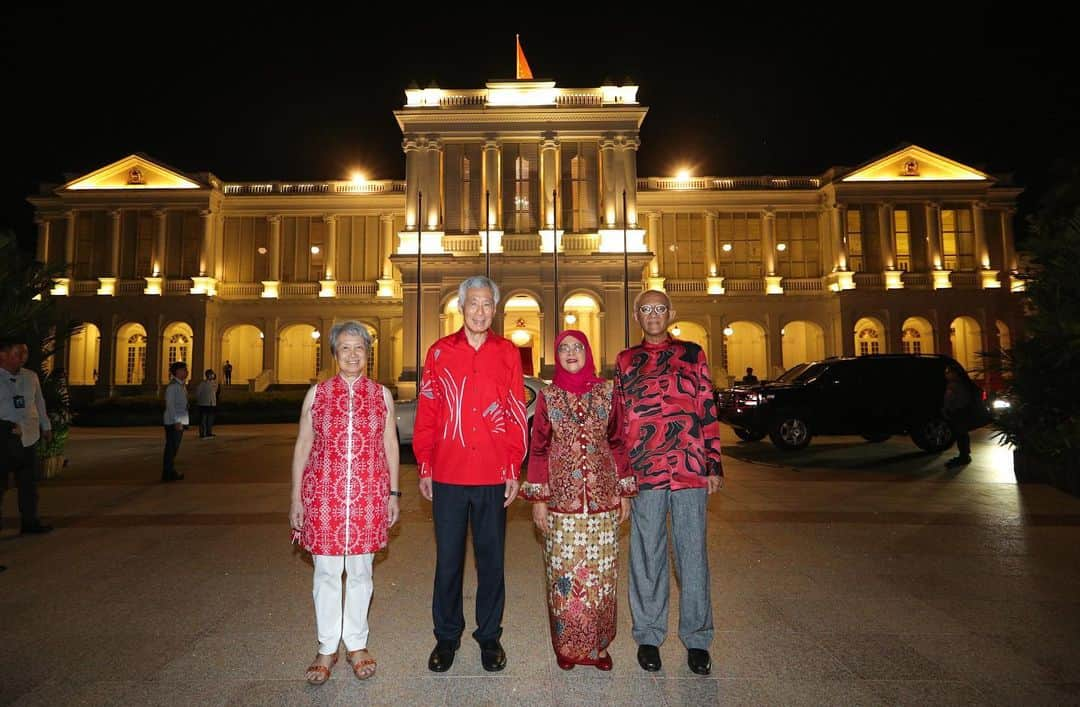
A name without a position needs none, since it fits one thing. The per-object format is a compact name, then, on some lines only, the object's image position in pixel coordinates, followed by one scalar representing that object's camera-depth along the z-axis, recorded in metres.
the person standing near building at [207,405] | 16.66
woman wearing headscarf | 3.27
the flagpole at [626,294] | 24.16
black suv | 12.62
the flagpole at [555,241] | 25.01
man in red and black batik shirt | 3.39
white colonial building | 33.91
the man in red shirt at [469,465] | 3.40
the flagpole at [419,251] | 23.62
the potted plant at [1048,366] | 8.15
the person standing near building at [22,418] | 5.91
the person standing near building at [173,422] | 9.52
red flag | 30.69
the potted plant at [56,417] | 9.51
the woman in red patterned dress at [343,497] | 3.32
